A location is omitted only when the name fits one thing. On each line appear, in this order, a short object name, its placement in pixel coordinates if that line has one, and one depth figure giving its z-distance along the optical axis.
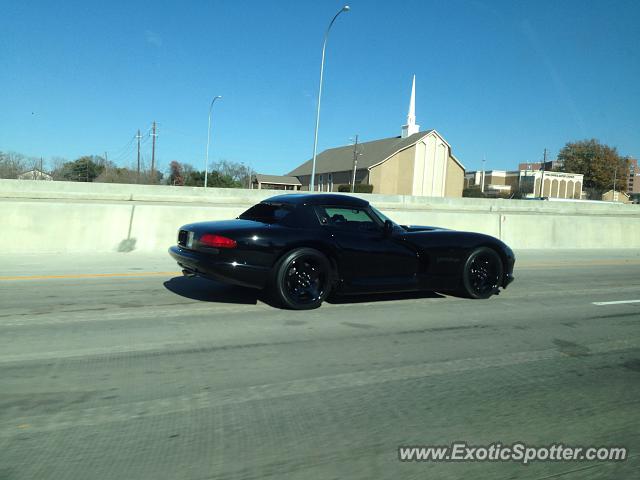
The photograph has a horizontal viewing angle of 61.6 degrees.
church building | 65.88
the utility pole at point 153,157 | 59.59
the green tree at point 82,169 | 50.44
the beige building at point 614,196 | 101.12
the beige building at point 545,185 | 99.06
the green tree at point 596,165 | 102.75
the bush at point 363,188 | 60.90
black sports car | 6.10
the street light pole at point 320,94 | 27.47
